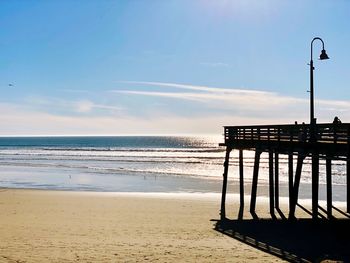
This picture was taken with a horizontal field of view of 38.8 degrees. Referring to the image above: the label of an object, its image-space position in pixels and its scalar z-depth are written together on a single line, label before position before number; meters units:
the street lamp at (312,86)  17.98
